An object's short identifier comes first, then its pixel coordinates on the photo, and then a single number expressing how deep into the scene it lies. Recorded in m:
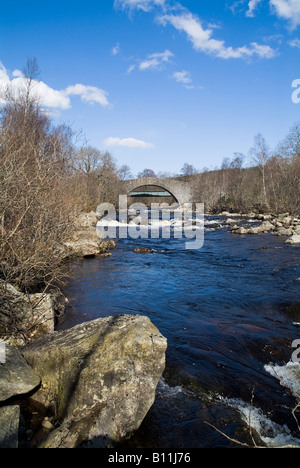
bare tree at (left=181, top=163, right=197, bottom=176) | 86.68
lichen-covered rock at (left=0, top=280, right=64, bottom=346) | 4.29
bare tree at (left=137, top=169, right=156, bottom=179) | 101.25
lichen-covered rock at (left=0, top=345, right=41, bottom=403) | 2.96
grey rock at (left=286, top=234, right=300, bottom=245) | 13.93
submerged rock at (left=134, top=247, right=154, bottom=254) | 13.61
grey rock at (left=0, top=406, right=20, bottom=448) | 2.41
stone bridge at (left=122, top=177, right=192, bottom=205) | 48.16
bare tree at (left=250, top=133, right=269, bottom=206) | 32.62
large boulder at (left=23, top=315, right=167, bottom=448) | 2.64
